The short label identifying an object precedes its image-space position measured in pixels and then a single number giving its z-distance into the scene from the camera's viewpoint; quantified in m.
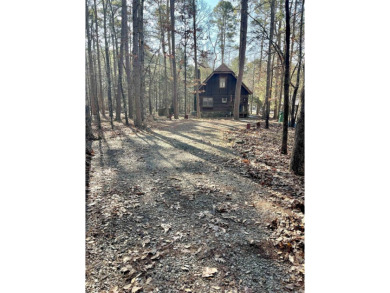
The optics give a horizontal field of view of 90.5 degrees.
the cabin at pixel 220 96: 19.09
